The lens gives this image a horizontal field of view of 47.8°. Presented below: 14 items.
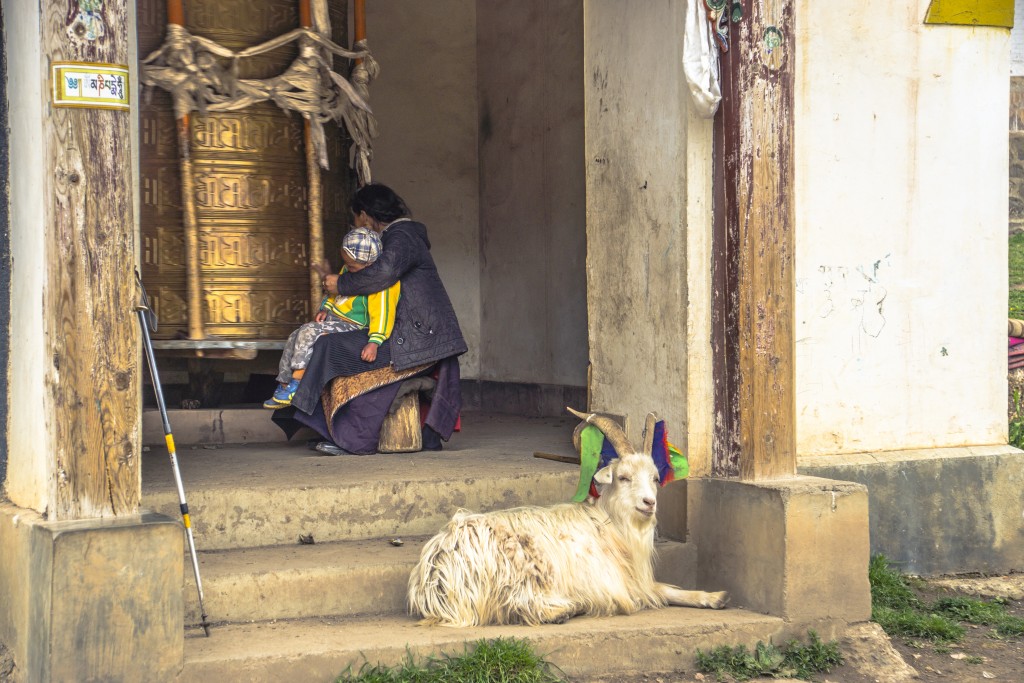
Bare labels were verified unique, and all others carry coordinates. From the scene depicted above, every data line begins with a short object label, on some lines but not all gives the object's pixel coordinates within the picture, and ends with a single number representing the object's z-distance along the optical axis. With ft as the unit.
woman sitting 22.39
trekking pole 15.38
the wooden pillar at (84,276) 14.24
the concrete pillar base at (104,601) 13.83
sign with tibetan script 14.17
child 22.44
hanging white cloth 18.43
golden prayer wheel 21.95
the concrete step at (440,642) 14.82
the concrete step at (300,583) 16.33
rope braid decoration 21.50
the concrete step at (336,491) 17.97
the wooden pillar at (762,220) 18.33
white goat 16.62
